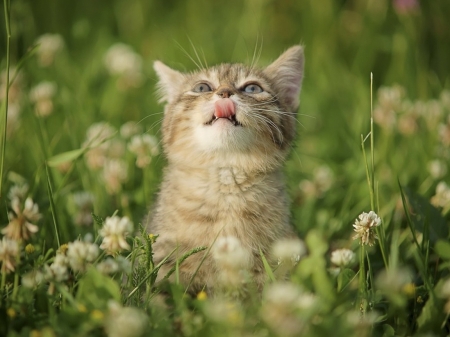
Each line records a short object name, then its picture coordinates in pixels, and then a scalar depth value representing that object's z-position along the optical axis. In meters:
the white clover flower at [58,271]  2.21
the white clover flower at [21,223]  2.43
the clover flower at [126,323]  1.88
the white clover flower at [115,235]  2.38
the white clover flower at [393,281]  2.05
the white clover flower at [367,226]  2.53
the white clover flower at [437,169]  3.98
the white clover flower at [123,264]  2.27
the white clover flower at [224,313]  1.96
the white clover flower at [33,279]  2.22
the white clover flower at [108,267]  2.22
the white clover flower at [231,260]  2.18
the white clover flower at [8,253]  2.29
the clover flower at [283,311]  1.92
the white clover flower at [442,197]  3.45
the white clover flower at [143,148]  3.71
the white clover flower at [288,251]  2.34
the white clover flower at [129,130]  4.35
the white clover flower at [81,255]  2.26
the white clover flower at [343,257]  2.51
